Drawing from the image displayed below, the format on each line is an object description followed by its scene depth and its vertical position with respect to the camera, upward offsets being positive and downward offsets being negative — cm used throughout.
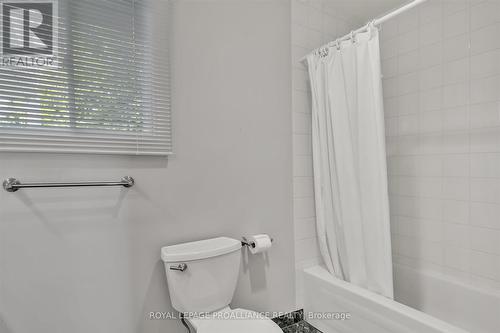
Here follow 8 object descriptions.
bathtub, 127 -74
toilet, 131 -56
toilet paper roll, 163 -42
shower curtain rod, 126 +74
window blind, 115 +39
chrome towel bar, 111 -4
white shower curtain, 151 +3
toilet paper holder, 166 -43
